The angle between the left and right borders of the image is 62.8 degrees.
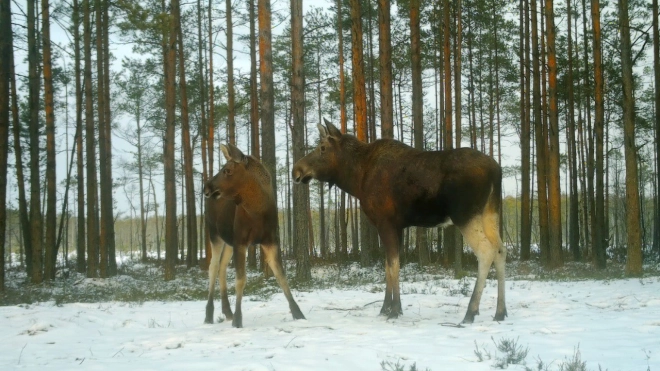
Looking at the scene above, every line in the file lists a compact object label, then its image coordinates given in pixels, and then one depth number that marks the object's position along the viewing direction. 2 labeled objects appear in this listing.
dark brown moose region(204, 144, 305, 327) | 7.23
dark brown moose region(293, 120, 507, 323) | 6.98
